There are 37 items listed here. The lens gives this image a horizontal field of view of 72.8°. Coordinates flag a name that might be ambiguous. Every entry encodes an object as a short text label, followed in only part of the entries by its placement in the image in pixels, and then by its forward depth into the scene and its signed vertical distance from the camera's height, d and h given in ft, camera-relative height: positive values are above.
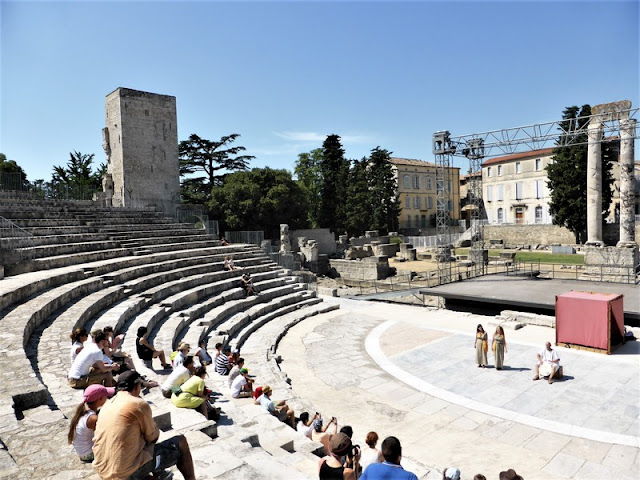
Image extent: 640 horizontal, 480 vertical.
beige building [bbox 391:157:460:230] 193.88 +16.33
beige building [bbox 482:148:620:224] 168.86 +14.67
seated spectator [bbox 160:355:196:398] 23.27 -7.83
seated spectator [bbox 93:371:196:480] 12.17 -5.81
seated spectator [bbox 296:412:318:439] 23.43 -10.74
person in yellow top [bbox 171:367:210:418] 21.56 -8.14
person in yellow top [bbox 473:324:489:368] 36.76 -10.38
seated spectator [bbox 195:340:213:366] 32.42 -9.14
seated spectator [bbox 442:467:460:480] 16.26 -9.33
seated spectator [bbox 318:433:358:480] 14.90 -8.23
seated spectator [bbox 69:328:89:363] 22.54 -5.55
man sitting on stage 33.27 -10.91
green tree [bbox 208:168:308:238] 122.42 +9.15
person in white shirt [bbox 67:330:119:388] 20.47 -6.23
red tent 39.88 -9.28
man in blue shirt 12.02 -6.73
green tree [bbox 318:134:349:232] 160.35 +16.54
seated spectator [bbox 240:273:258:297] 58.39 -7.19
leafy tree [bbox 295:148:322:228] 173.78 +22.07
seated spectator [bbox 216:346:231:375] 32.58 -9.87
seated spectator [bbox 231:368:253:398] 28.14 -10.11
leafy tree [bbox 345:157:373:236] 157.99 +8.17
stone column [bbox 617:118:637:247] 87.86 +5.51
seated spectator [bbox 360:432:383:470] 19.65 -10.37
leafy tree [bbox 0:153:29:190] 74.38 +10.20
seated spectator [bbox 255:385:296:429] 25.41 -10.49
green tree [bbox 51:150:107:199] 149.07 +23.62
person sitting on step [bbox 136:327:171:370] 28.89 -7.53
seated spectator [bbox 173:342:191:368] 27.37 -7.64
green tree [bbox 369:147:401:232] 168.96 +13.89
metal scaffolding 76.74 +14.81
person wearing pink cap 13.89 -5.96
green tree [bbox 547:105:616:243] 129.18 +11.61
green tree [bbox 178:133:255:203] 138.72 +23.46
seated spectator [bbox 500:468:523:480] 15.50 -9.03
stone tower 100.48 +20.83
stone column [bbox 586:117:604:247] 97.96 +6.52
